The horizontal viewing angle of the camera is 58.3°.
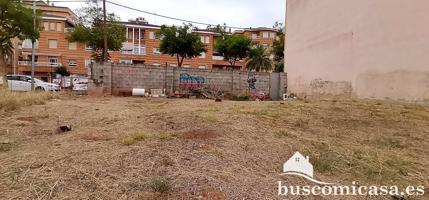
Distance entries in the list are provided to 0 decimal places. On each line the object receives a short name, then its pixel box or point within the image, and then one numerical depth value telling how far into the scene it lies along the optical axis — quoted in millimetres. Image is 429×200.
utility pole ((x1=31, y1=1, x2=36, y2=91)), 20206
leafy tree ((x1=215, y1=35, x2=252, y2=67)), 39156
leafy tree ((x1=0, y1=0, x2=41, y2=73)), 18875
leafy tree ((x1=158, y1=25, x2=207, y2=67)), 34562
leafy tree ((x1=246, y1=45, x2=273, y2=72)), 42781
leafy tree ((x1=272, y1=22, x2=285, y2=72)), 33938
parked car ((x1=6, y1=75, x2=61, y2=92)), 24208
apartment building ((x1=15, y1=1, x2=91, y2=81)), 45750
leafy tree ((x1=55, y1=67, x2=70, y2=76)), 42844
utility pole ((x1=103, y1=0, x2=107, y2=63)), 25250
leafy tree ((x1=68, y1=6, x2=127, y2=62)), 29500
